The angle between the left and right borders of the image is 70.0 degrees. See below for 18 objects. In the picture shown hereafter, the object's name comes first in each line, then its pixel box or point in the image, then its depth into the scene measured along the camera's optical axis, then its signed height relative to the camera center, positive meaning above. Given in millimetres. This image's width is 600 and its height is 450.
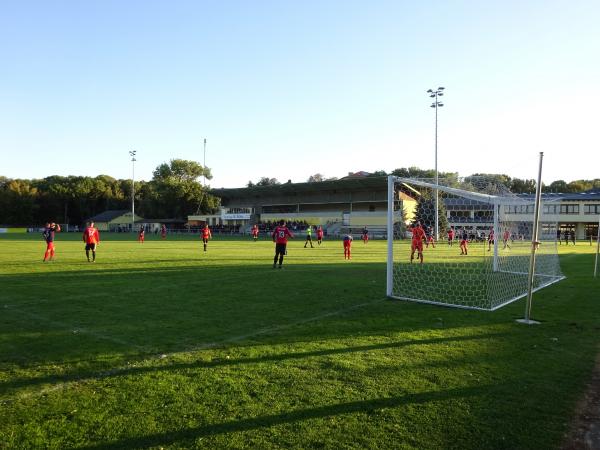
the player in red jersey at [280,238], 16297 -545
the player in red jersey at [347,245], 22359 -1074
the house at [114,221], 92938 +235
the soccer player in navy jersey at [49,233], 18173 -507
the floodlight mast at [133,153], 79125 +12803
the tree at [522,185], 96062 +9361
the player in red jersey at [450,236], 21969 -580
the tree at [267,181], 133125 +13396
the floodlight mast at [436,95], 47312 +14597
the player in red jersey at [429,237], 21303 -630
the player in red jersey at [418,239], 18641 -592
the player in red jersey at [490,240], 18491 -666
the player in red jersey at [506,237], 17859 -448
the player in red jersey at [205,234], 26844 -703
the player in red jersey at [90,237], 17756 -648
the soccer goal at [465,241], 10766 -821
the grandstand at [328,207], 64938 +3143
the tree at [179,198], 93812 +5421
